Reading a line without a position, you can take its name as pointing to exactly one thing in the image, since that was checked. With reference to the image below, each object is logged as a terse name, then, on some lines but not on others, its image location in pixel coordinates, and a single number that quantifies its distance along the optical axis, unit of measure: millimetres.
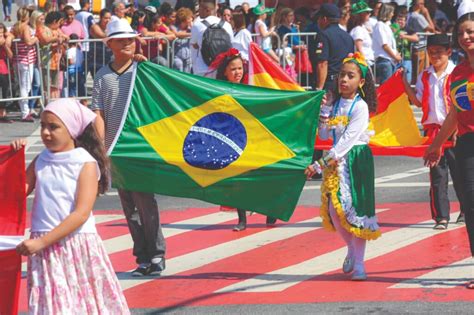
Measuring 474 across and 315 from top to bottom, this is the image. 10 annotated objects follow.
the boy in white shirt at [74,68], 20969
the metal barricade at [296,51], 21781
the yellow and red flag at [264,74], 12562
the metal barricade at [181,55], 21234
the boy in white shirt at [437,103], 11281
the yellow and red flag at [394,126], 11891
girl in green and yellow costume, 9055
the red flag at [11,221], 7012
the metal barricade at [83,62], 20734
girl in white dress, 6406
